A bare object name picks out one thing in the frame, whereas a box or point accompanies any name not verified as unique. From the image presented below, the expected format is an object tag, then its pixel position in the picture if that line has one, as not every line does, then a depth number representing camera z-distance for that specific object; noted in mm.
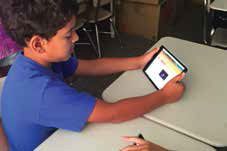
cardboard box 2493
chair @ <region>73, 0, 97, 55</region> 2114
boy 765
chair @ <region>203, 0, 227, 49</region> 1711
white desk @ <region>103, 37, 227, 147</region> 821
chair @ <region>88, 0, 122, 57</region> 2214
